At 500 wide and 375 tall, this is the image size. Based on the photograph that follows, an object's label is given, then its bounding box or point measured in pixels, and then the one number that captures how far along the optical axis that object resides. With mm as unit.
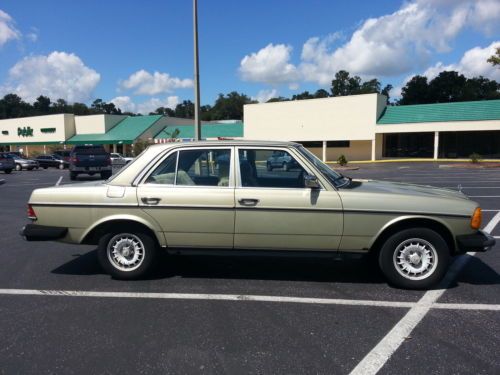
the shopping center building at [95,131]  54188
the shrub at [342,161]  33156
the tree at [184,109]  141625
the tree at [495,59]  39412
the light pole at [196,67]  12852
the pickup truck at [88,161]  21656
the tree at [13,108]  129125
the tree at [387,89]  112200
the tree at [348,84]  105625
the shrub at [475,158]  32938
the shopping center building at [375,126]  37281
